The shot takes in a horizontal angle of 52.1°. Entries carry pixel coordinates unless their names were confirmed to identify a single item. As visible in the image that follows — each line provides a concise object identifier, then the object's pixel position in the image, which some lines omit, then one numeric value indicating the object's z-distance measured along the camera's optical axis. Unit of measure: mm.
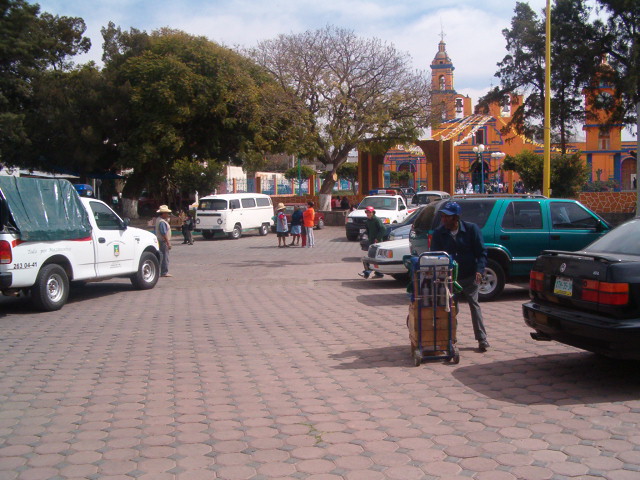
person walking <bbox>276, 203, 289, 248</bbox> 24223
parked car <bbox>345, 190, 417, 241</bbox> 26703
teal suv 11258
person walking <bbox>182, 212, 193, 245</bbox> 27188
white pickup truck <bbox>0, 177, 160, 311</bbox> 10414
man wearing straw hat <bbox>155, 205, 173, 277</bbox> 15641
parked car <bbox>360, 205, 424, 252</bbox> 15891
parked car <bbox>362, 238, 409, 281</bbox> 13414
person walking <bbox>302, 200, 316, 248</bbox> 23391
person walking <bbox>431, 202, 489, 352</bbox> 7316
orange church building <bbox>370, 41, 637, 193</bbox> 44094
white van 29281
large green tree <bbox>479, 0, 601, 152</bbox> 29141
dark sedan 5680
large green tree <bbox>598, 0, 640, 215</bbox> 26938
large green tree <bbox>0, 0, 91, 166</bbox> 29984
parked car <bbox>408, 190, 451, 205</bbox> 32362
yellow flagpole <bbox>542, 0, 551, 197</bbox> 20422
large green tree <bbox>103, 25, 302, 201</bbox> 33938
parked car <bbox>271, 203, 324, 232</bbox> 33719
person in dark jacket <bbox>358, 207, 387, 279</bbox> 15406
